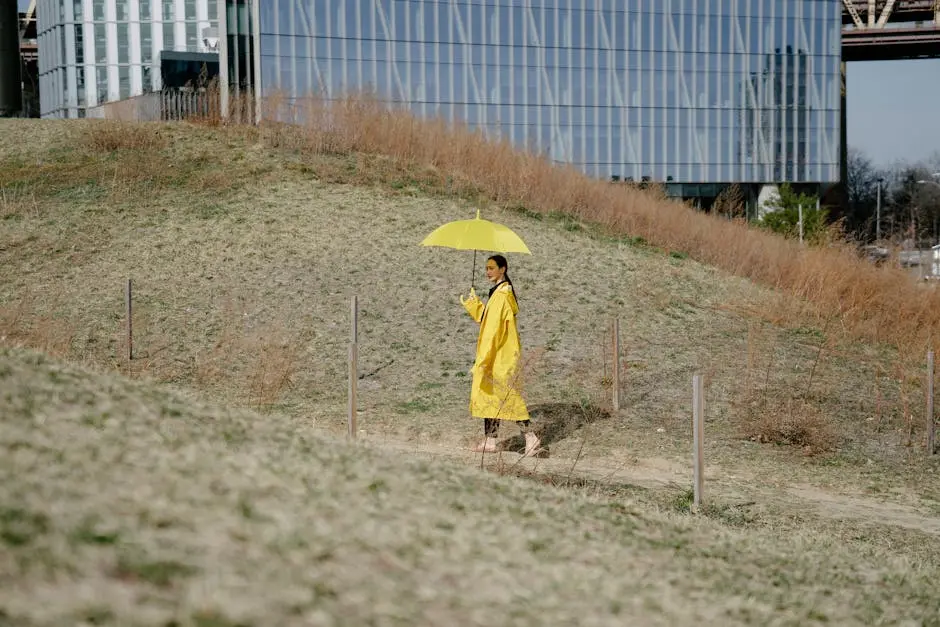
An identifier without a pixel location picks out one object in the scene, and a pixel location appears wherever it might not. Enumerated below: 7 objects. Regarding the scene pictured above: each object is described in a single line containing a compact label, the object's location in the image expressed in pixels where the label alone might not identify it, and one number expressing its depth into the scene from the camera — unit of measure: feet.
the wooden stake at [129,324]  55.83
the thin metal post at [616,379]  47.24
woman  36.76
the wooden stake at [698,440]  30.17
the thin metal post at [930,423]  42.80
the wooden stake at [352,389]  31.07
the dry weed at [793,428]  42.96
